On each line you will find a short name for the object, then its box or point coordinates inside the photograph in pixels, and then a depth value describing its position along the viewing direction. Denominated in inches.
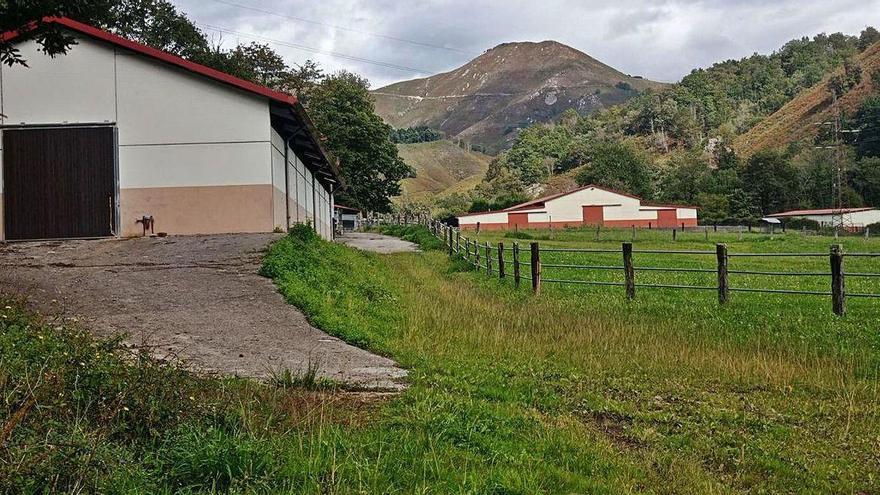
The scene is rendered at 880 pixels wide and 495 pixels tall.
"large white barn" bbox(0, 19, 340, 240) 661.3
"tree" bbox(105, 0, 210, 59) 1663.4
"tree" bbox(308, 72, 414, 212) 2087.8
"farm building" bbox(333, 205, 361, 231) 2356.4
